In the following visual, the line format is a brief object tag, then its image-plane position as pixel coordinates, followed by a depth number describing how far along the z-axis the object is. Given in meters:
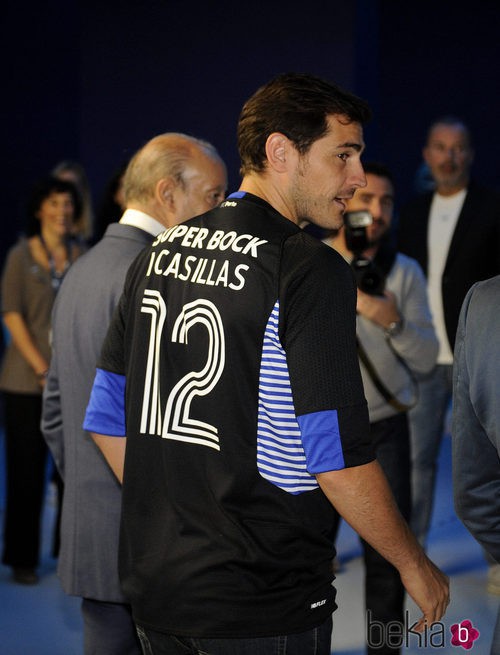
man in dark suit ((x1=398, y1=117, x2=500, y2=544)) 4.21
